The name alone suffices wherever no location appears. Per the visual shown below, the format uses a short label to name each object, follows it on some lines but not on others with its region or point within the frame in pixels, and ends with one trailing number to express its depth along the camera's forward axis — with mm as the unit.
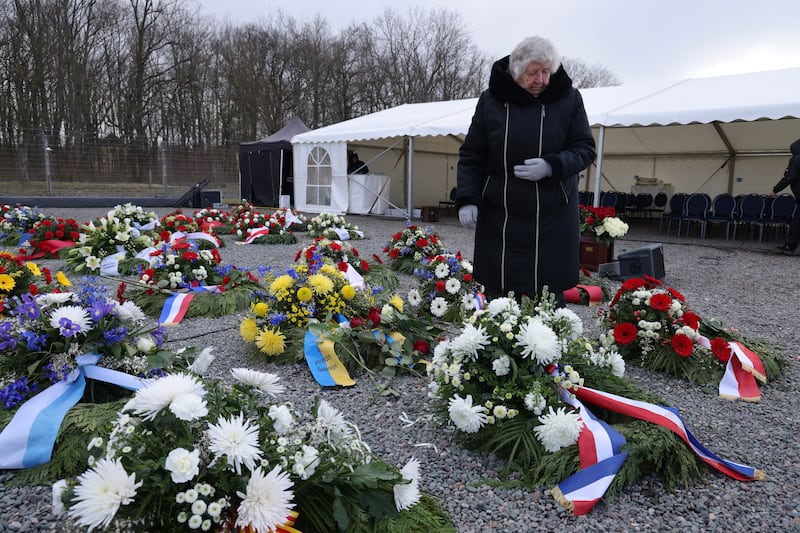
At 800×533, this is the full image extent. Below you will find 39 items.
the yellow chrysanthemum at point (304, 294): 3201
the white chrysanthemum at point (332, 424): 1552
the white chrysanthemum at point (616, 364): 2354
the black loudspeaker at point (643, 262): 5445
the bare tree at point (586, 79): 33969
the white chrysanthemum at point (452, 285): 3858
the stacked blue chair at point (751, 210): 8906
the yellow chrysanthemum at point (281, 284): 3303
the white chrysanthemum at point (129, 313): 2188
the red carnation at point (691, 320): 2963
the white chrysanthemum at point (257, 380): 1533
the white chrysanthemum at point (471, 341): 2023
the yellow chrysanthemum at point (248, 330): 3145
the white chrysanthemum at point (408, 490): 1497
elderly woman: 2359
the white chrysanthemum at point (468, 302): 3581
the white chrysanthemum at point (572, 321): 2129
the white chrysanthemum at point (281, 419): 1430
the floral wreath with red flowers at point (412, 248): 5582
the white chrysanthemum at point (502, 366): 1985
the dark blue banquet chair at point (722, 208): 9426
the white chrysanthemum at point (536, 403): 1916
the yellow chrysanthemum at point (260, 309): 3168
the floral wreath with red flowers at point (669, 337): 2906
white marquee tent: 8148
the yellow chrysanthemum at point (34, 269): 3393
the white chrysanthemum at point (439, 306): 3447
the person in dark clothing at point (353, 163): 13326
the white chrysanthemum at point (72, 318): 1953
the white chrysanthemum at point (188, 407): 1235
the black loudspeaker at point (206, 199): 15305
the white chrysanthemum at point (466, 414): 1942
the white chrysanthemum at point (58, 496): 1143
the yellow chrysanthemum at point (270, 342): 2992
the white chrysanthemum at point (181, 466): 1156
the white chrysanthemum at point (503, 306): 2072
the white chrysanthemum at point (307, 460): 1368
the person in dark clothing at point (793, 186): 7449
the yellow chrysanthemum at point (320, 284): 3256
